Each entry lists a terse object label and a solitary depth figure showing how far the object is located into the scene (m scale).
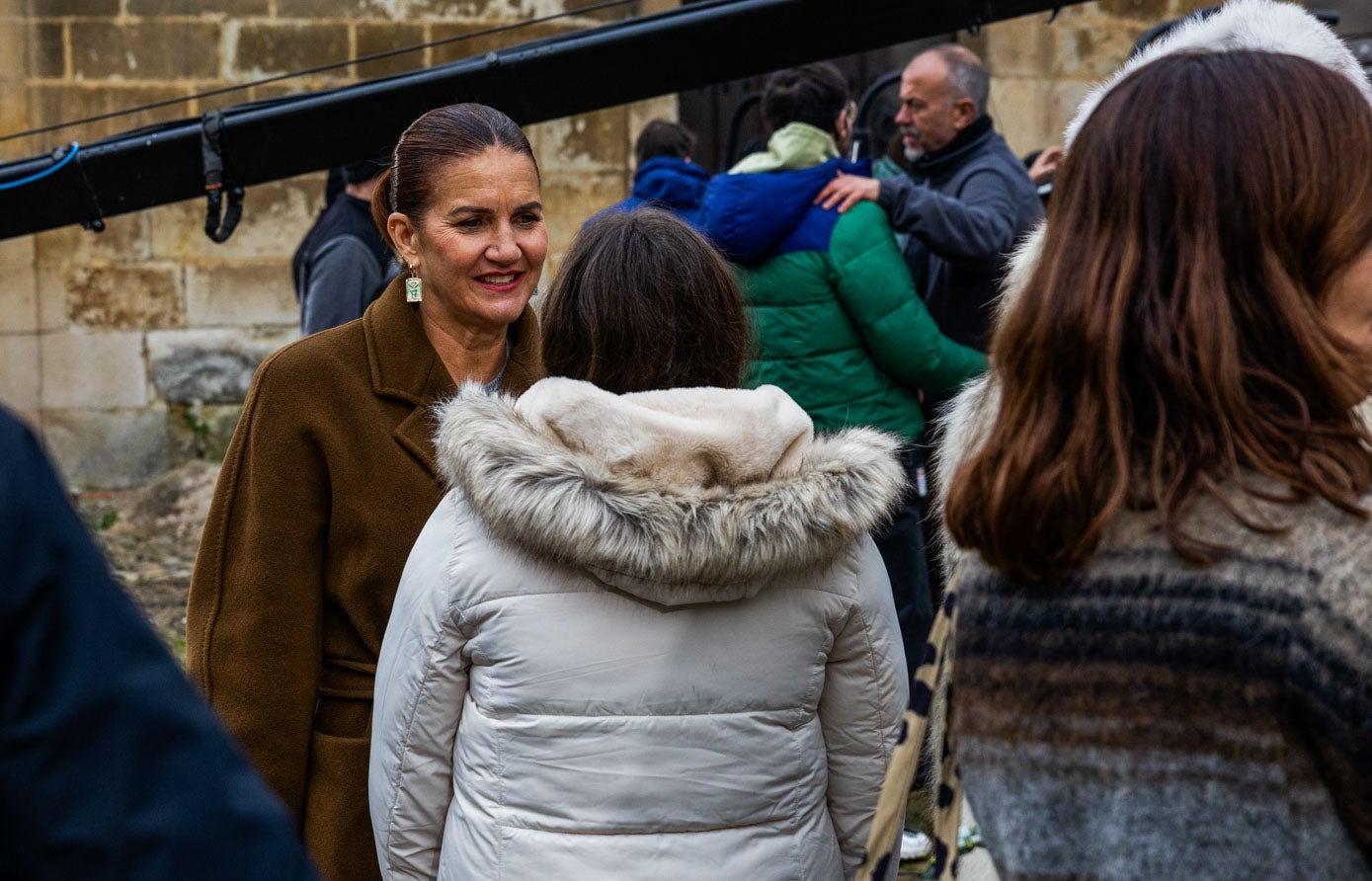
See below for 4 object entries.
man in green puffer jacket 4.49
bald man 4.59
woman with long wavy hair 1.34
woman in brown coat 2.54
